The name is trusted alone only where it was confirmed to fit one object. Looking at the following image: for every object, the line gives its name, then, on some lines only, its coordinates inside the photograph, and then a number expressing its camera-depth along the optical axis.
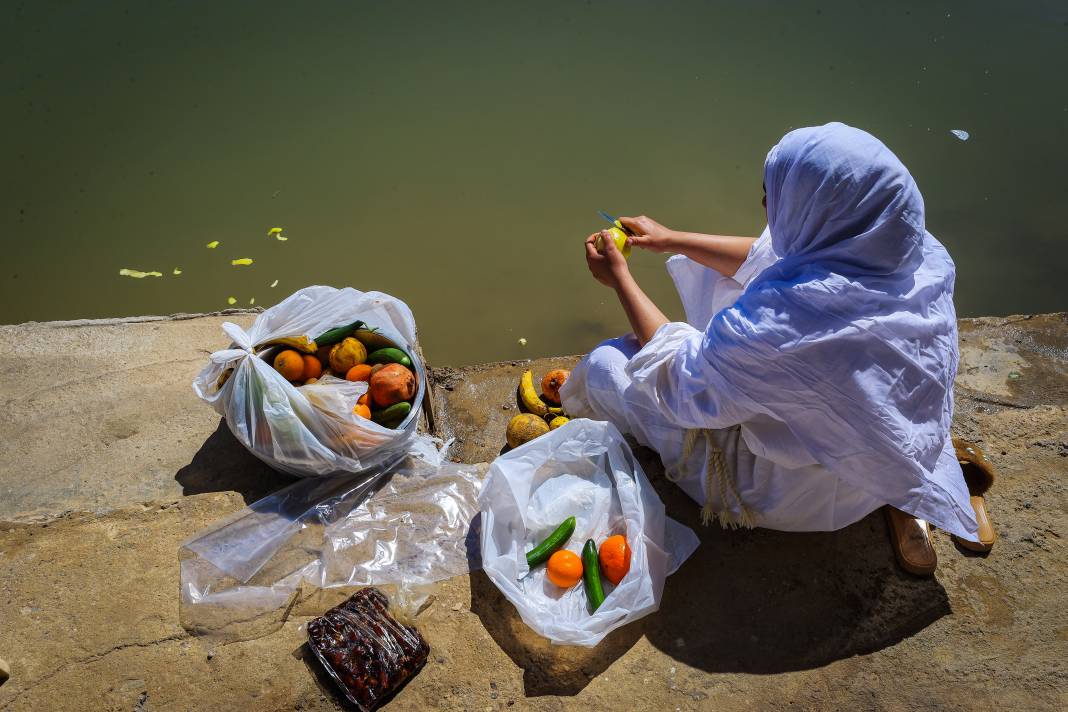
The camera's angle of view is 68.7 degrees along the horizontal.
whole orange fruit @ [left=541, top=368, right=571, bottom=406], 3.82
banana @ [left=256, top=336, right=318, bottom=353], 3.14
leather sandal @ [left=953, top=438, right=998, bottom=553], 2.88
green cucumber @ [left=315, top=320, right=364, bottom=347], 3.31
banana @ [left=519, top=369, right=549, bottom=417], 3.82
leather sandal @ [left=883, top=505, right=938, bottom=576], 2.76
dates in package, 2.36
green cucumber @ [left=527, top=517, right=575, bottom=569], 2.68
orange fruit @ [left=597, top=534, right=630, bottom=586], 2.62
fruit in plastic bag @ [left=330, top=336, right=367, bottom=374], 3.27
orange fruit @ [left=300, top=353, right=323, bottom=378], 3.19
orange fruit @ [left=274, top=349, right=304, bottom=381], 3.08
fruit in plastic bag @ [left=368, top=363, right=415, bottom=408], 3.17
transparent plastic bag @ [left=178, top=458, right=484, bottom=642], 2.61
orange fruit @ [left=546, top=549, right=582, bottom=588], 2.64
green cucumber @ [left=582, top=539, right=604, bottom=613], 2.57
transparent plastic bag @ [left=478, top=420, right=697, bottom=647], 2.52
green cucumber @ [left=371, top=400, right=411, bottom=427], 3.18
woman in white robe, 2.24
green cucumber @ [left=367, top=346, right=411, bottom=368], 3.32
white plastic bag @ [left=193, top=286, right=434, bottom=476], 2.90
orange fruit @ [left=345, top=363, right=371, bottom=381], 3.25
